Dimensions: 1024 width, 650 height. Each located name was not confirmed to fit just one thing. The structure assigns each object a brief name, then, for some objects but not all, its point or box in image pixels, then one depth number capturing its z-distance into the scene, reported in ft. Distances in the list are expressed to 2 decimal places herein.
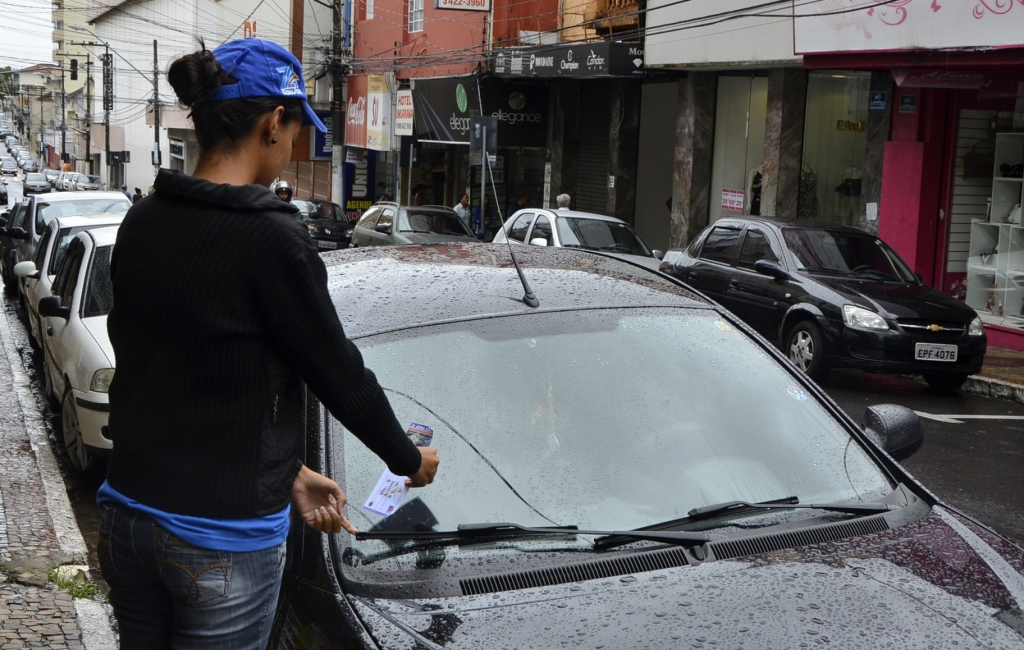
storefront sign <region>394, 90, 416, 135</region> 99.66
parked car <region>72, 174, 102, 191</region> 197.34
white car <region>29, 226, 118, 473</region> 23.81
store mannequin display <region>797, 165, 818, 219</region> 62.03
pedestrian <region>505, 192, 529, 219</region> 89.66
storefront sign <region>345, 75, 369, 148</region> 111.04
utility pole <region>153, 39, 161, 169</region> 176.14
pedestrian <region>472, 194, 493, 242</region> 91.10
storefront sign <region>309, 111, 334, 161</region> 124.67
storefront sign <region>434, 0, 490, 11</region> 84.07
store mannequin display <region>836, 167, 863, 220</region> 59.47
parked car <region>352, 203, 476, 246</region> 69.41
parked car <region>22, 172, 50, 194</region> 209.06
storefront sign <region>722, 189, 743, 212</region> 68.28
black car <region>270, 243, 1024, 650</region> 7.63
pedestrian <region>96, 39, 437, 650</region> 6.91
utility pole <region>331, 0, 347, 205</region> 115.85
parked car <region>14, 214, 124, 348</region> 36.04
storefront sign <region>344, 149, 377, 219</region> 125.08
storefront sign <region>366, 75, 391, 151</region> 104.63
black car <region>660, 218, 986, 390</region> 36.78
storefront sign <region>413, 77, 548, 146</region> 85.92
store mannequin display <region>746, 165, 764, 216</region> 66.13
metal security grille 84.28
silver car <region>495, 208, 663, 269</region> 54.85
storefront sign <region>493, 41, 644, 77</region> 69.51
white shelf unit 49.60
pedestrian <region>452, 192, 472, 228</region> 89.40
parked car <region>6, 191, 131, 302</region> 55.20
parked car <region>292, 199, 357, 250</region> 92.73
